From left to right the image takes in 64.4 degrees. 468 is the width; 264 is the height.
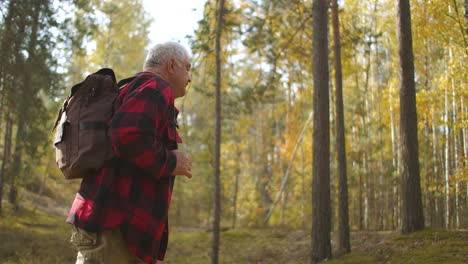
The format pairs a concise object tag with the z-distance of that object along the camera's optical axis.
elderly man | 1.63
